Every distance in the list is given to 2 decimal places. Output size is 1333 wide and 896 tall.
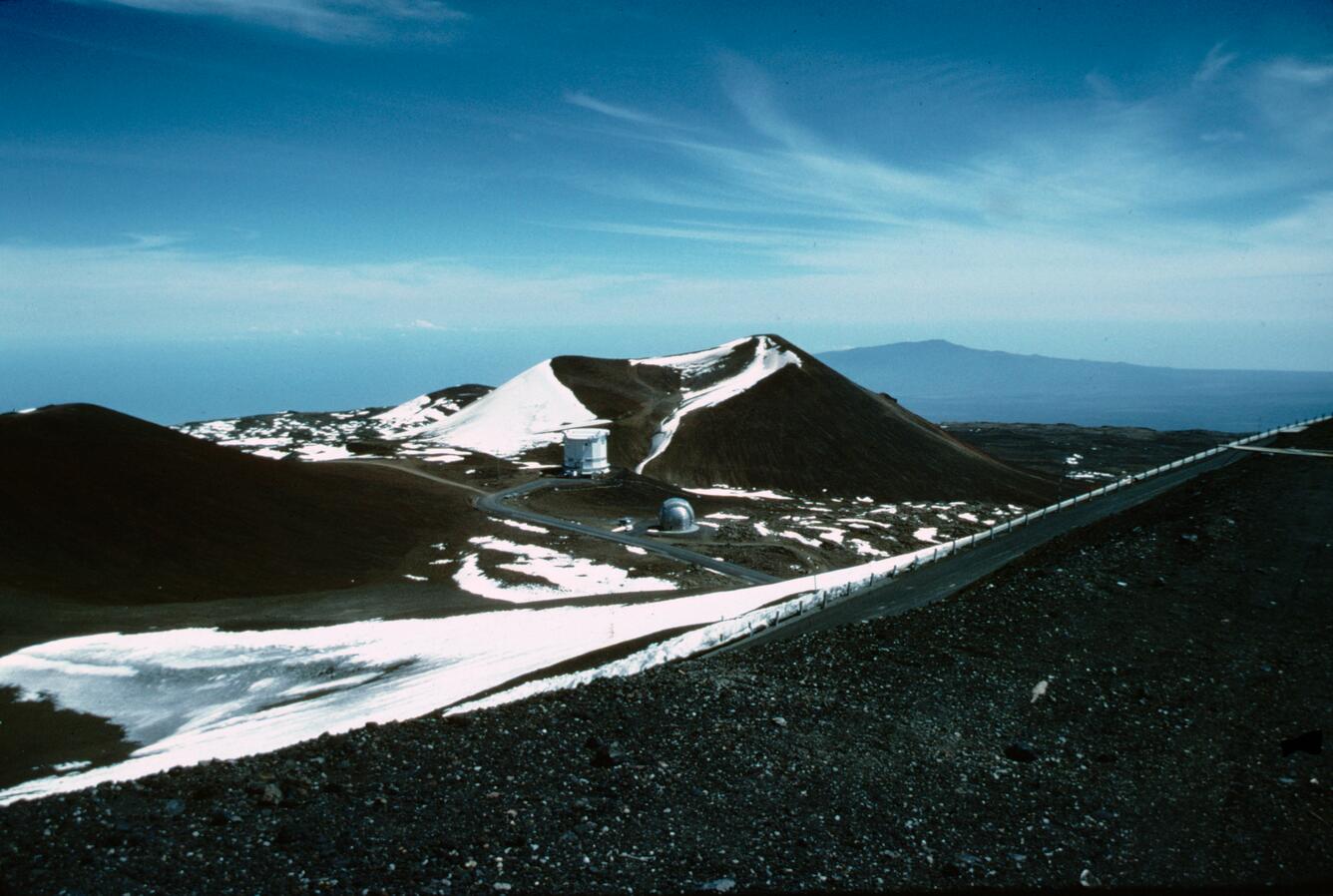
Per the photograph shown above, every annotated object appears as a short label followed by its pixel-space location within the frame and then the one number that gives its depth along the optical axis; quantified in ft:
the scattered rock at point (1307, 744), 42.93
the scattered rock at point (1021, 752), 43.86
